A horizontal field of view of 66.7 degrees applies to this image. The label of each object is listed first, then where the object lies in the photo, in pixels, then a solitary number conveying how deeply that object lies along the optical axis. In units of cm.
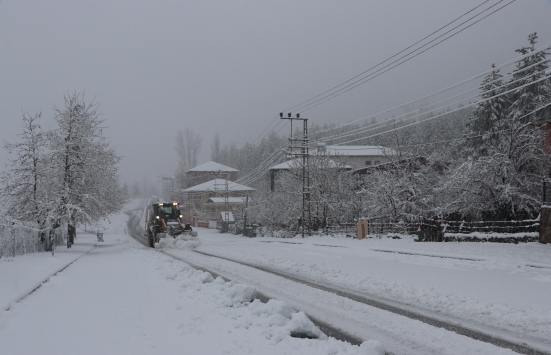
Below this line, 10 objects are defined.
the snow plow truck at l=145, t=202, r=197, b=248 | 3034
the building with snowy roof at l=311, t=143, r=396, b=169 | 9194
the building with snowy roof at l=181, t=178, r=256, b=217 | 7944
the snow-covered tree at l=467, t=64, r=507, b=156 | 4691
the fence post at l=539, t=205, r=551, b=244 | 1830
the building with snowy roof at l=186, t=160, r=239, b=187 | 11206
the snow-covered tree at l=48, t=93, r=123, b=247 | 2523
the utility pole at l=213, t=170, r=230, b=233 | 5684
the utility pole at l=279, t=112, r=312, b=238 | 3597
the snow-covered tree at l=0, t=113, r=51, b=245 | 2461
